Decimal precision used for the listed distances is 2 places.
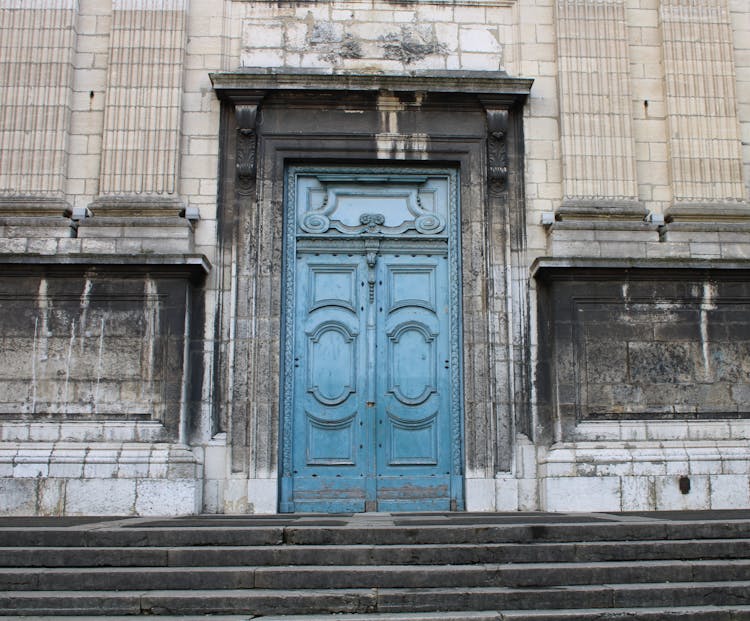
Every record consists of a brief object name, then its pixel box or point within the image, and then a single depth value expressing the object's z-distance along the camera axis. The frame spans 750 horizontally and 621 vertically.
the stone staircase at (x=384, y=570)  5.62
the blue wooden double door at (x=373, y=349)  9.74
